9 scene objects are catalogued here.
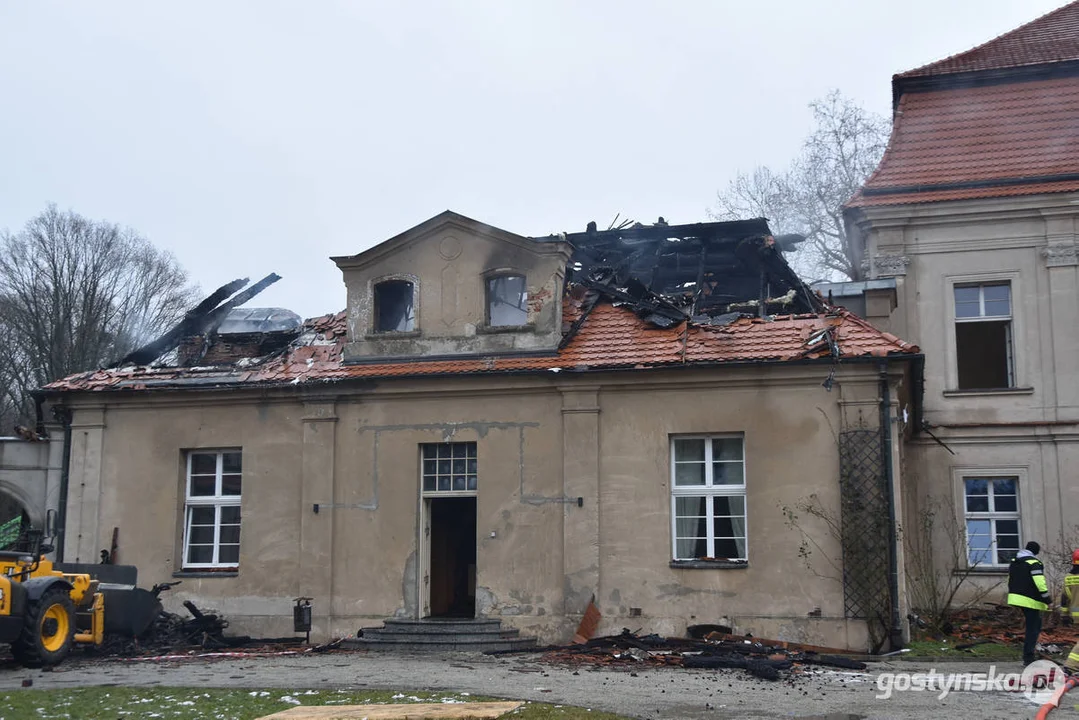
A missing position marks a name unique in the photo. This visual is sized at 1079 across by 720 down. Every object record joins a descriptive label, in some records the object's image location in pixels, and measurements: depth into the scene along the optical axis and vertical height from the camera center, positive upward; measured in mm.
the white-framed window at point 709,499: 16609 +242
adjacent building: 20672 +3890
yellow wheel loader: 14172 -1219
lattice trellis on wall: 15633 -117
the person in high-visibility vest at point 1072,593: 13484 -894
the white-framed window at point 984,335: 21438 +3374
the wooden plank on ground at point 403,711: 10039 -1746
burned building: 16328 +1053
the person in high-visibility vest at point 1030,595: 13664 -918
